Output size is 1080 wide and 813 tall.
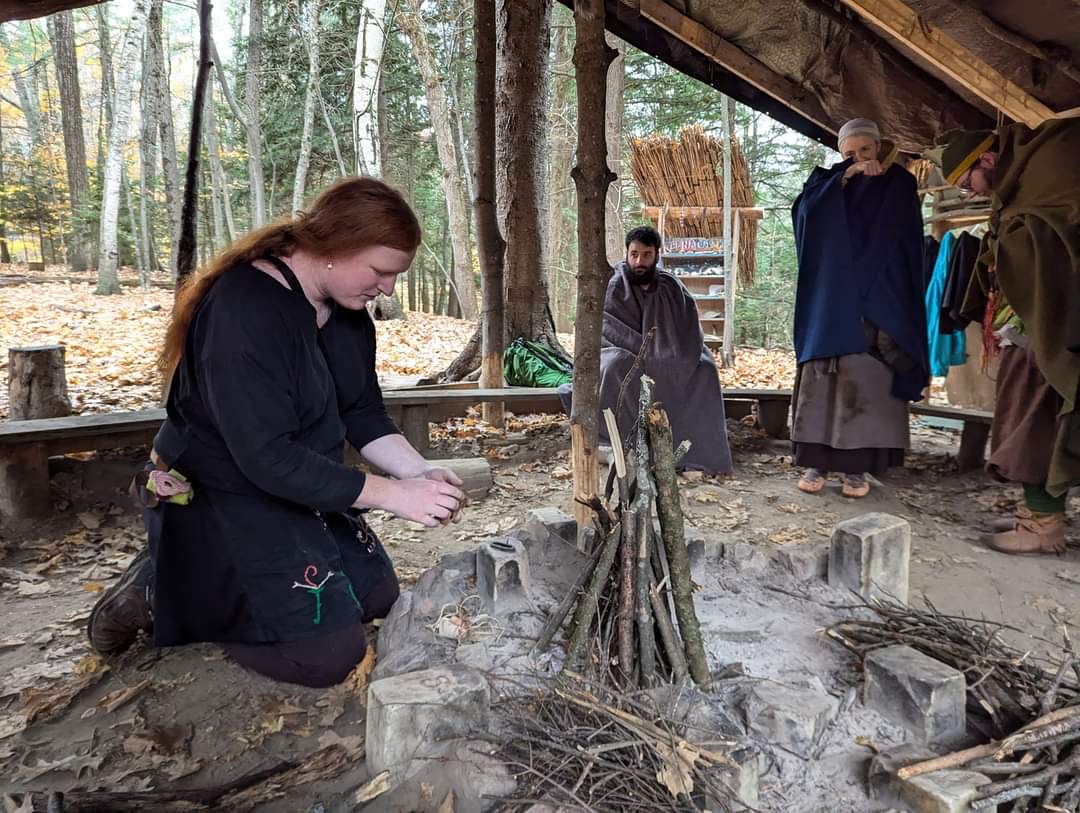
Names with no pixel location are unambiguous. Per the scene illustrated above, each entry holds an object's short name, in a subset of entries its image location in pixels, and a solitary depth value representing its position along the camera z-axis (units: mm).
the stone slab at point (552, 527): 2539
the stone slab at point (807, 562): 2400
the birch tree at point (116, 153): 10398
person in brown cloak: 3029
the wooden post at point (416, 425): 4824
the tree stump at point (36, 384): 4074
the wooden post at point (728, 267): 9022
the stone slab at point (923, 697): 1663
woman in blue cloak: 3910
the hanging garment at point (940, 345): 5680
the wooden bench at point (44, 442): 3467
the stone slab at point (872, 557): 2297
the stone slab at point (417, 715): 1574
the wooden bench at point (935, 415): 4672
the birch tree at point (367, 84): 8281
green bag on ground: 5572
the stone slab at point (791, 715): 1619
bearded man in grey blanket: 4699
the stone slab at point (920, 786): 1415
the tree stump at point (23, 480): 3477
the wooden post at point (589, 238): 2871
